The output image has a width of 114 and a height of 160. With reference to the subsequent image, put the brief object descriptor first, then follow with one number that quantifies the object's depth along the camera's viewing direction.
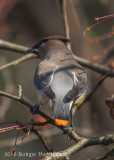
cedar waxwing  5.33
